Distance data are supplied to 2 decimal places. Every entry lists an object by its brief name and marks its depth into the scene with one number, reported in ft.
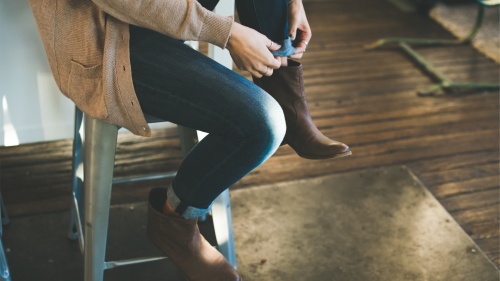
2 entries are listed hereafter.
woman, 4.36
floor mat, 6.38
